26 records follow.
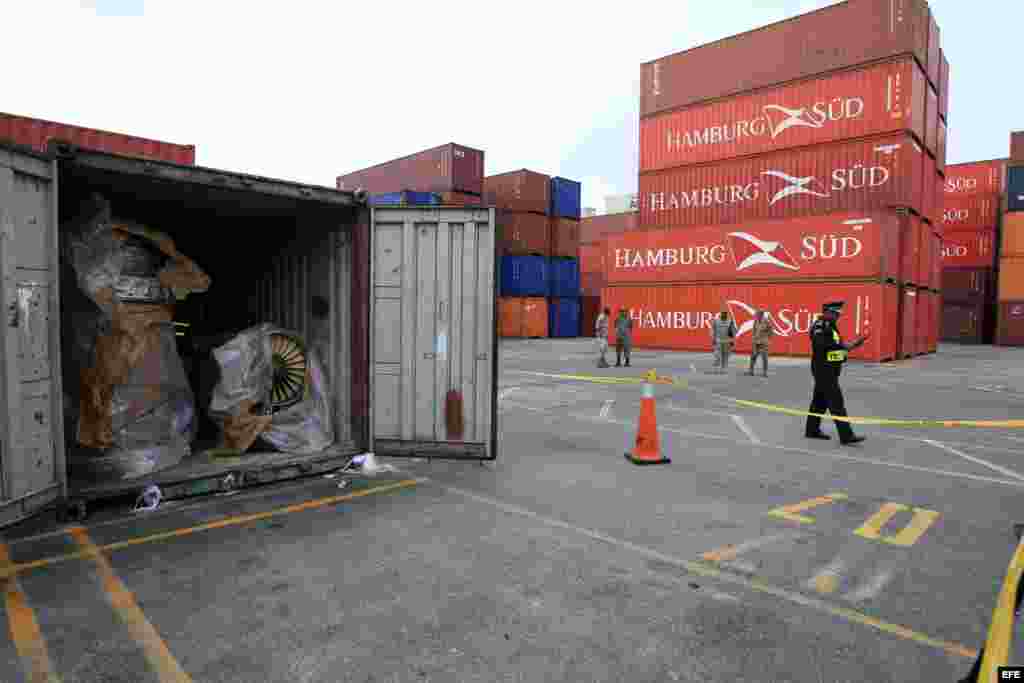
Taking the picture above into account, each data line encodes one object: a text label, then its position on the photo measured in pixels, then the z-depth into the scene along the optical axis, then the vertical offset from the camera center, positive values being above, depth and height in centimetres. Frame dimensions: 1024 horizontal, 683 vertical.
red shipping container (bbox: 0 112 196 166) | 1227 +368
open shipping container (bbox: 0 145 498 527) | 509 +19
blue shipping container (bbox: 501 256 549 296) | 3822 +276
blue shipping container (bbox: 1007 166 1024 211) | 3341 +752
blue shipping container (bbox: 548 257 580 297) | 4031 +287
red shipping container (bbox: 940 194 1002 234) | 3806 +718
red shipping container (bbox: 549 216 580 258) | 4000 +554
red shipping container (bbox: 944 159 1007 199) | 3769 +929
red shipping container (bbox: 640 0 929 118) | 2055 +1027
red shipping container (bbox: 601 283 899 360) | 2088 +40
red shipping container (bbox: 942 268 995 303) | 3825 +247
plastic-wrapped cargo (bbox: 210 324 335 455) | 612 -85
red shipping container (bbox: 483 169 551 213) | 3828 +820
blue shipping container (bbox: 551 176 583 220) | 3975 +809
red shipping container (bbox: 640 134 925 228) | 2091 +528
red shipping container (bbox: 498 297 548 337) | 3847 +15
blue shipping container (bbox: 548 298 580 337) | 4047 +7
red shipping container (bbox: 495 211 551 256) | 3819 +544
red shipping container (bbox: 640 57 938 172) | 2064 +782
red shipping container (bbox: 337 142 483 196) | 3512 +894
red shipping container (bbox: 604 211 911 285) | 2059 +272
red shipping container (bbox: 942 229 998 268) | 3803 +480
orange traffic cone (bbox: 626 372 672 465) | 690 -142
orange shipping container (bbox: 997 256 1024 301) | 3372 +255
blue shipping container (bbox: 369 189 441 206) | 3509 +706
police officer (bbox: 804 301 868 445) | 806 -55
